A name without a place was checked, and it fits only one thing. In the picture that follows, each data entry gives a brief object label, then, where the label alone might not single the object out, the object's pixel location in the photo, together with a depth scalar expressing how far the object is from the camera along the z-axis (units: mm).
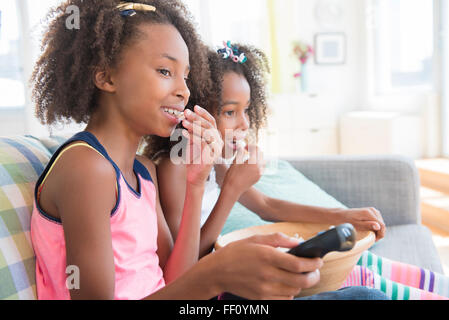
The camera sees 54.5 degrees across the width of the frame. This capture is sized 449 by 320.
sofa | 709
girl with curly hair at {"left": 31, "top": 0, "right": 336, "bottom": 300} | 647
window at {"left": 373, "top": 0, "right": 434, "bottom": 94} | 4160
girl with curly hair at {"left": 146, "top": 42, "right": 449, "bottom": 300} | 981
